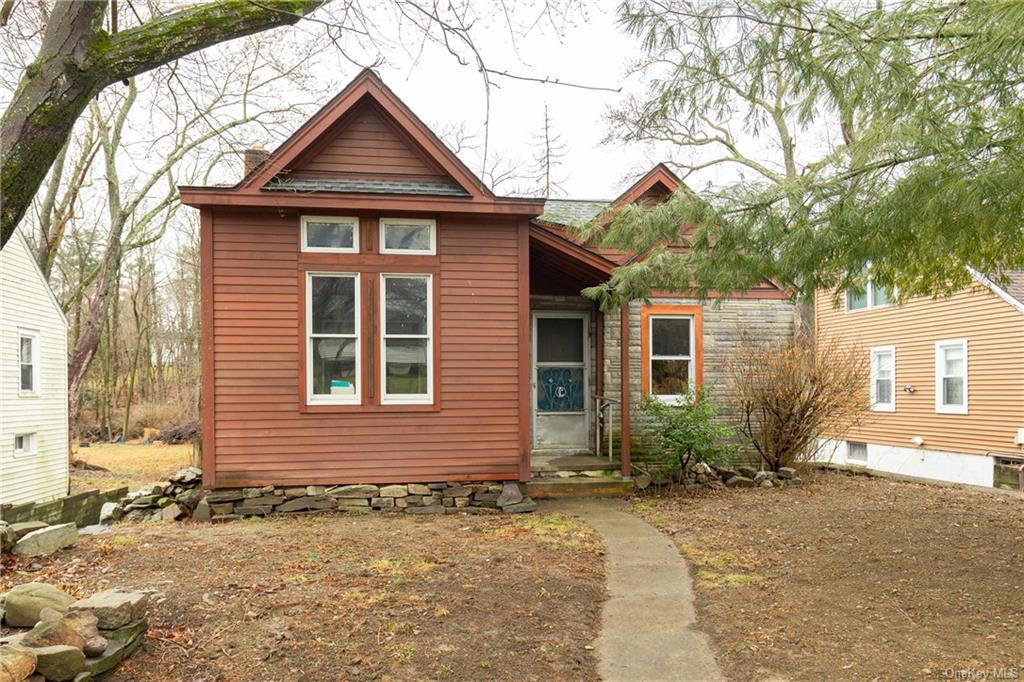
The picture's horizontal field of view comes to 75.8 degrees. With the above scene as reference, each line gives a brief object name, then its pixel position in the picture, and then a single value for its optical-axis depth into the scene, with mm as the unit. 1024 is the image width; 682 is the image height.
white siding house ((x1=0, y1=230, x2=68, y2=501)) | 13867
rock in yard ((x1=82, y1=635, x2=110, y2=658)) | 3484
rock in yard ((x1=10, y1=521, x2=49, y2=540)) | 6066
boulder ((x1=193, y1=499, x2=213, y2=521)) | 7871
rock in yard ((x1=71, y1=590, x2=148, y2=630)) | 3686
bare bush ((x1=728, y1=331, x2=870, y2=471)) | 10219
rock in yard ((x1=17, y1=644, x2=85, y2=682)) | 3219
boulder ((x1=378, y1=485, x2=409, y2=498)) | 8227
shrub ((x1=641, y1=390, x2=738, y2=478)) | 9297
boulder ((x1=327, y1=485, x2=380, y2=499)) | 8133
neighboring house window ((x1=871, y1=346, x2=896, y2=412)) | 16703
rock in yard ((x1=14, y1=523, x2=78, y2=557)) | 5820
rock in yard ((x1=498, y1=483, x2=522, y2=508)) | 8266
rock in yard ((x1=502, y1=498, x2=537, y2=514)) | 8180
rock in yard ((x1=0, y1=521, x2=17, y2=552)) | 5773
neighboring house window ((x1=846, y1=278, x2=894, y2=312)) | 16828
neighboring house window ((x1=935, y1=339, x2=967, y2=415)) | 14695
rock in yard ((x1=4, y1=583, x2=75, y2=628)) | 3814
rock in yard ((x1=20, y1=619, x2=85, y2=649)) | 3375
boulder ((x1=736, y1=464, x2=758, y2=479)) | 10562
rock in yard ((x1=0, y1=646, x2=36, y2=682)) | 3010
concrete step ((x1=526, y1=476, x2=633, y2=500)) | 8891
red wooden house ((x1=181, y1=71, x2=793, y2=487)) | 7992
